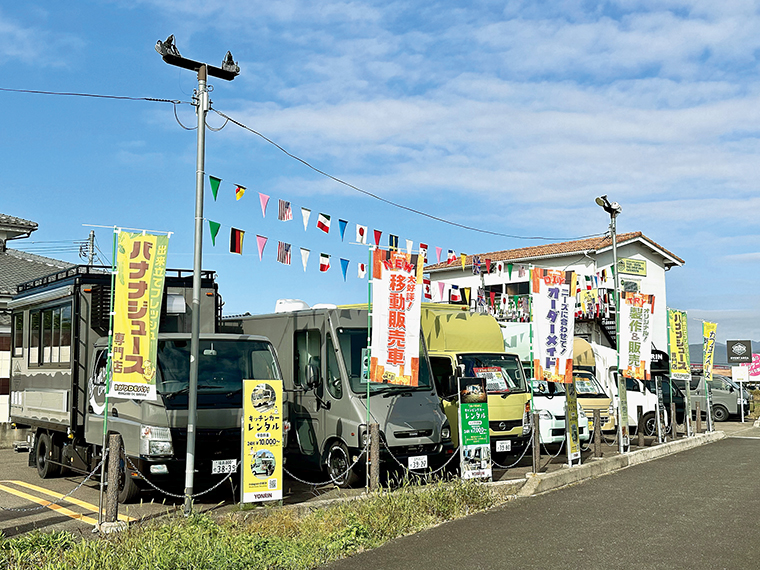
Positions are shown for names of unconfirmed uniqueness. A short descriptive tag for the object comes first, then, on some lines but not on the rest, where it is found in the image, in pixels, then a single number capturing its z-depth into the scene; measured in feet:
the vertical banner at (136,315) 27.71
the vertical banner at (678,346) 60.90
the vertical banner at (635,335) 50.96
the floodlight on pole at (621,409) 48.06
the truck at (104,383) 31.35
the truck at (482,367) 43.37
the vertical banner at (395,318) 33.60
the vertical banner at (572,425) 41.39
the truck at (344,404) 36.14
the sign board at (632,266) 111.96
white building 96.53
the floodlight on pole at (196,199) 29.01
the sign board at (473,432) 35.58
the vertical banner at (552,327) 41.52
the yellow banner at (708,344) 69.46
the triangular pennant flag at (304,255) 47.29
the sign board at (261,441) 29.04
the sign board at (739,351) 100.53
